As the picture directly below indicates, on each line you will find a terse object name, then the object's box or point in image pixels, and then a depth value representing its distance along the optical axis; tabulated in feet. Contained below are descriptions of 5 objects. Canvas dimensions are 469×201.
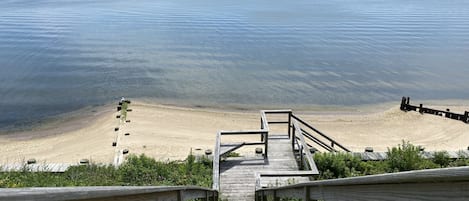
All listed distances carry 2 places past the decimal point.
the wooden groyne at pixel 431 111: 77.87
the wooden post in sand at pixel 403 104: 89.75
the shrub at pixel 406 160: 34.63
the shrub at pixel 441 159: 36.90
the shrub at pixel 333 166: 33.96
